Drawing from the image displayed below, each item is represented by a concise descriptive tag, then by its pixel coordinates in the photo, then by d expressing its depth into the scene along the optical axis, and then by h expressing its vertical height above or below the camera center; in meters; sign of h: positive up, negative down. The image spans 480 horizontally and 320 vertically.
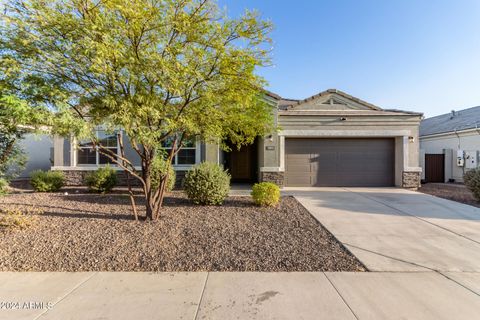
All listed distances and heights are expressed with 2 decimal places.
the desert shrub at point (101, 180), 9.55 -0.77
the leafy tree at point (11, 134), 3.92 +0.56
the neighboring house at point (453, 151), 14.37 +0.68
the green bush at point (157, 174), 7.92 -0.50
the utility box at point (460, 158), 14.46 +0.19
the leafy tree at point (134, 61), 4.33 +1.89
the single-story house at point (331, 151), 11.64 +0.48
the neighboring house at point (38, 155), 14.48 +0.36
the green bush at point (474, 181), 8.49 -0.74
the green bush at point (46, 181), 9.64 -0.82
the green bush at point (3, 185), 5.02 -0.52
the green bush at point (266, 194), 7.39 -1.03
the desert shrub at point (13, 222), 5.09 -1.30
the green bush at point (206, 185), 7.44 -0.76
